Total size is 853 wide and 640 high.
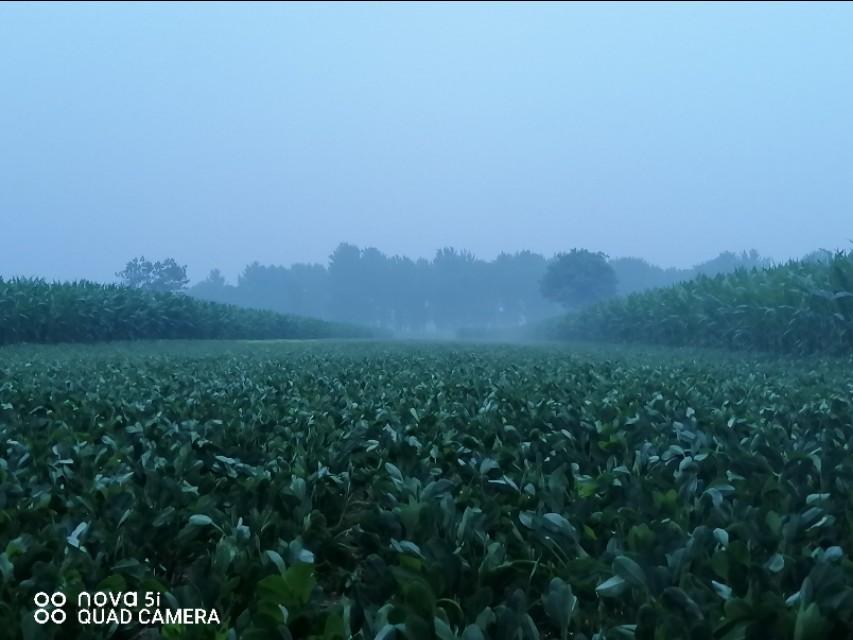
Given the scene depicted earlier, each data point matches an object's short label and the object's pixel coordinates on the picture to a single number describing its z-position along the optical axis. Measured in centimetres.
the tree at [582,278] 7900
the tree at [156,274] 10469
